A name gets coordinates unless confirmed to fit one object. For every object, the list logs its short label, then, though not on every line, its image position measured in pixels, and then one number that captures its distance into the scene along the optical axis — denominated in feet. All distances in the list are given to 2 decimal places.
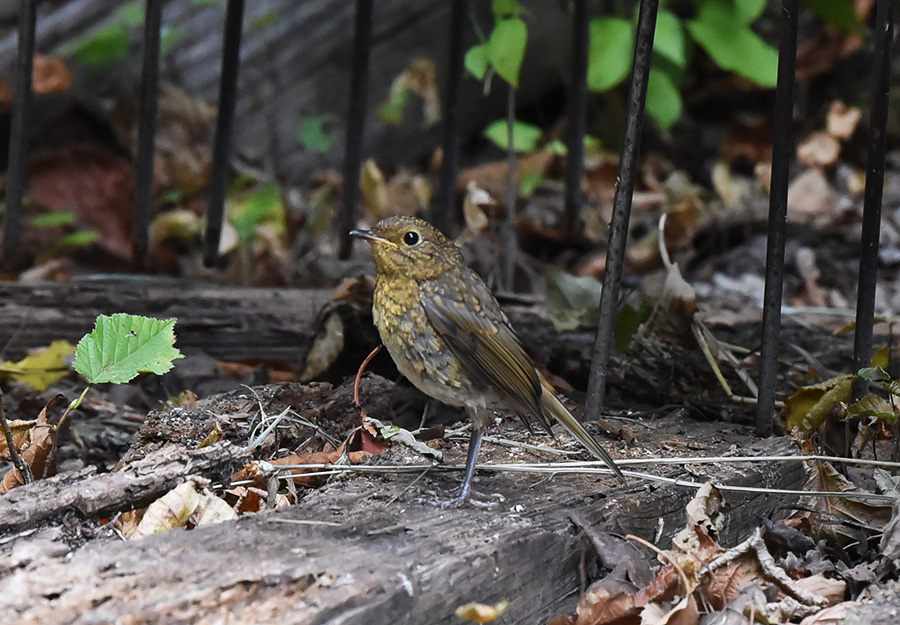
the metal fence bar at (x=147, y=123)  27.99
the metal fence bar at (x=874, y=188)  19.02
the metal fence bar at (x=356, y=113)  26.61
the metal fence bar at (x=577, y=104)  28.78
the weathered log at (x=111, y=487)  14.83
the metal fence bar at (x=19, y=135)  28.15
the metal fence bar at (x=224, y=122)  26.25
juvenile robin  18.98
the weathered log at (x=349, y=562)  12.12
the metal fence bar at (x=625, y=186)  19.15
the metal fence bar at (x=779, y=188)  19.19
